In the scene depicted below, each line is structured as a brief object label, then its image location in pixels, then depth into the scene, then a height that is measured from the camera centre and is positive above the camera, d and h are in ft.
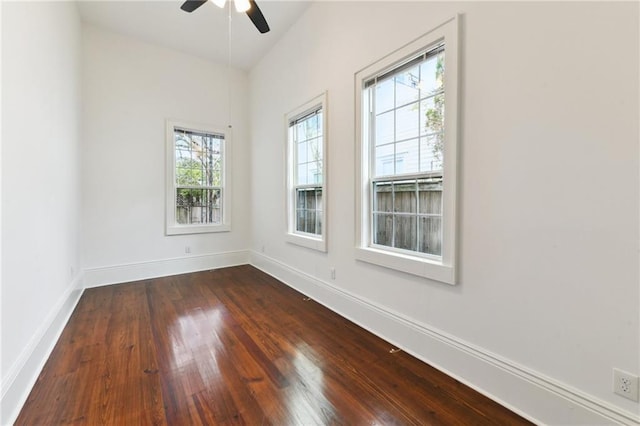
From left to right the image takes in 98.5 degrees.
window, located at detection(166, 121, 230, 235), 14.15 +1.56
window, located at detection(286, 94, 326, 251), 10.41 +1.45
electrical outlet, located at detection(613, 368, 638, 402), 3.91 -2.52
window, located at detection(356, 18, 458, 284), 6.09 +1.38
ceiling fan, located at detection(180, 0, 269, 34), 7.78 +5.80
